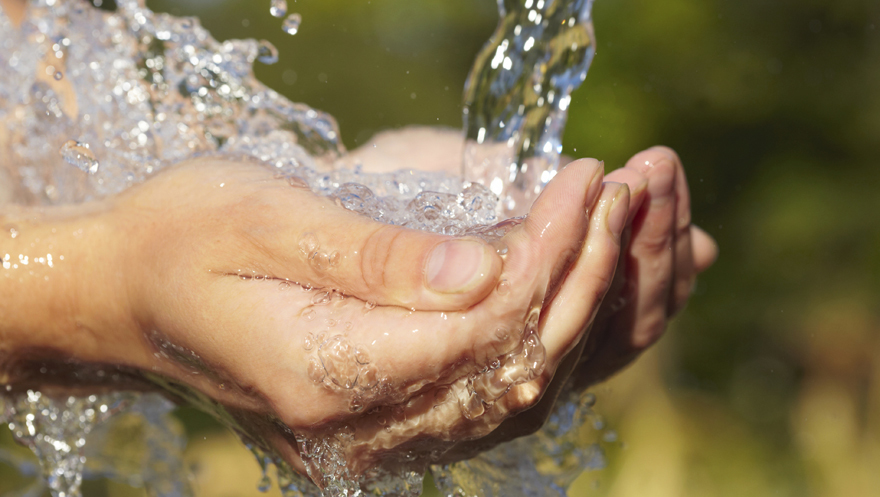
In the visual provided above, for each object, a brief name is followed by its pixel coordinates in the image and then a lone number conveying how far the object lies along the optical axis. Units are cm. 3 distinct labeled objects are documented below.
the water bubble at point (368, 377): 54
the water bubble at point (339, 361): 54
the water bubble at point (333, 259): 55
